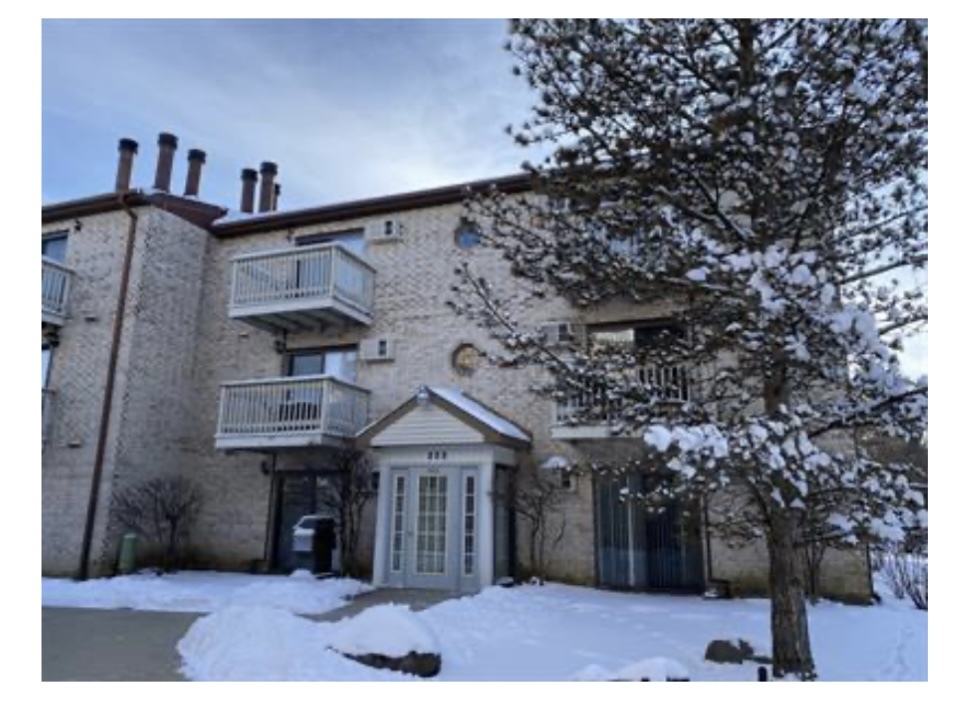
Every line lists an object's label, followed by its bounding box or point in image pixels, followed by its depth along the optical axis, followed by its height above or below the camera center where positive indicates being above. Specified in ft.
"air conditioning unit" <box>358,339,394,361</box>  42.06 +9.35
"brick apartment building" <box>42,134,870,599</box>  35.01 +6.32
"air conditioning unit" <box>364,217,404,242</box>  43.83 +17.23
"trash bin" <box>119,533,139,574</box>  38.17 -2.92
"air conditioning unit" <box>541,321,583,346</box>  36.58 +9.56
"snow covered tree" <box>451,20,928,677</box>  13.98 +7.05
